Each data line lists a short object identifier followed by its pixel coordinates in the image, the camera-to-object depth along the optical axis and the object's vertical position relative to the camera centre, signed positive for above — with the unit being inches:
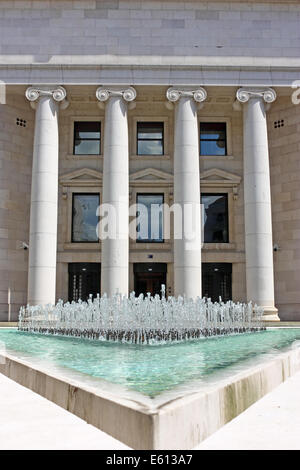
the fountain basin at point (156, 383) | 156.9 -48.5
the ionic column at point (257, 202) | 947.3 +185.1
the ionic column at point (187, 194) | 936.9 +201.5
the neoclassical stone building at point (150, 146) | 963.3 +339.3
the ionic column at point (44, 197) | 937.5 +194.1
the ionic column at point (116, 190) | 932.0 +207.9
